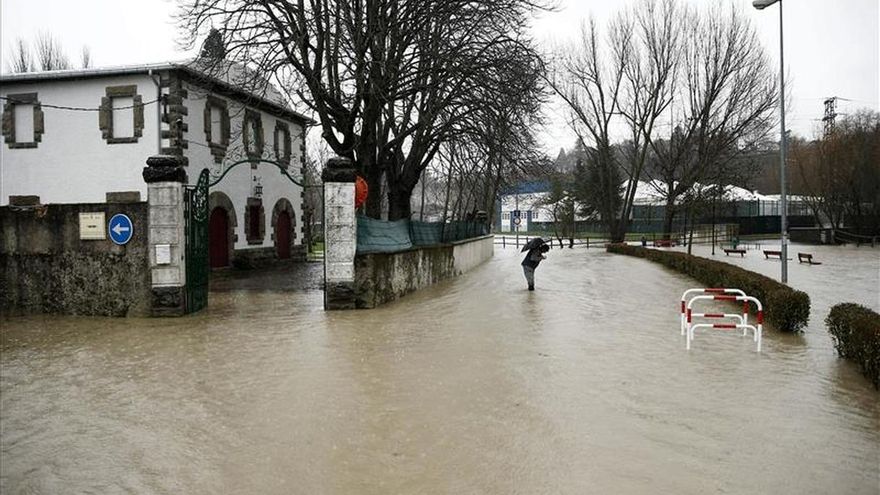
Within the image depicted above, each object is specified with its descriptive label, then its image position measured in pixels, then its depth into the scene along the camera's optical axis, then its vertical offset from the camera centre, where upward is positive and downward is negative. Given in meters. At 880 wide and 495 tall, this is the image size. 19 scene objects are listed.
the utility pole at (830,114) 48.71 +10.13
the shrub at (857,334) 7.75 -1.41
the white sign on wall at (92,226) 12.48 +0.14
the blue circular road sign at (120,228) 12.46 +0.10
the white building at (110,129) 20.67 +3.49
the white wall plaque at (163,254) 12.38 -0.41
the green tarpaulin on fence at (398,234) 13.88 -0.08
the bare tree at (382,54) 18.36 +5.28
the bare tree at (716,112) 38.81 +7.48
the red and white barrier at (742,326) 9.26 -1.48
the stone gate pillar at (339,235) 13.30 -0.08
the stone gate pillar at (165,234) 12.38 -0.02
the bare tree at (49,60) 37.84 +10.44
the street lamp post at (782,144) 17.02 +2.45
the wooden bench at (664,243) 44.14 -0.93
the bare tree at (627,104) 40.66 +8.81
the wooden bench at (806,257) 28.68 -1.33
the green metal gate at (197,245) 13.00 -0.26
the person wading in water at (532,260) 17.20 -0.81
